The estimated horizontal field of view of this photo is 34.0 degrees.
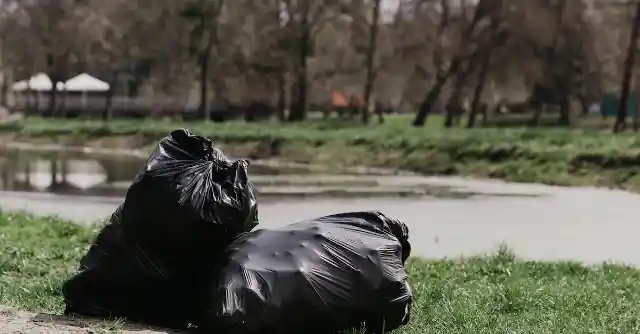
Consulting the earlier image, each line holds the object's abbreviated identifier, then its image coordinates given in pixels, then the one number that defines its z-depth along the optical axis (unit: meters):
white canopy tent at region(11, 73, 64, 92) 62.16
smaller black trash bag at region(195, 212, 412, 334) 5.31
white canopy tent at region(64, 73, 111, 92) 58.00
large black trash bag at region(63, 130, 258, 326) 5.62
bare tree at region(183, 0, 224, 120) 47.09
